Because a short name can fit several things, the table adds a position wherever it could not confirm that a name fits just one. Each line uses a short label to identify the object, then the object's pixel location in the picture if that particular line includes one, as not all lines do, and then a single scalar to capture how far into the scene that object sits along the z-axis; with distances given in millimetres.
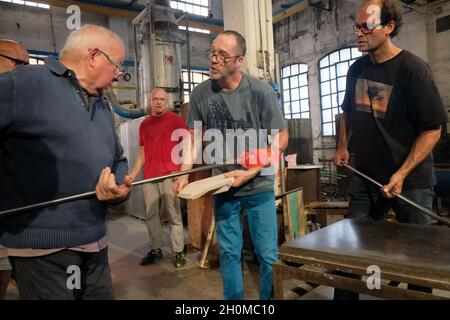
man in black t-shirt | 1669
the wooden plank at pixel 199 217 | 3445
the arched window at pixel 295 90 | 9516
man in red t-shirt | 3186
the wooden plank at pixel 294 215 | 2959
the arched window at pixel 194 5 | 9070
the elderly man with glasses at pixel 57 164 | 1126
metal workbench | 1064
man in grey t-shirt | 1894
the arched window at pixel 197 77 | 10058
